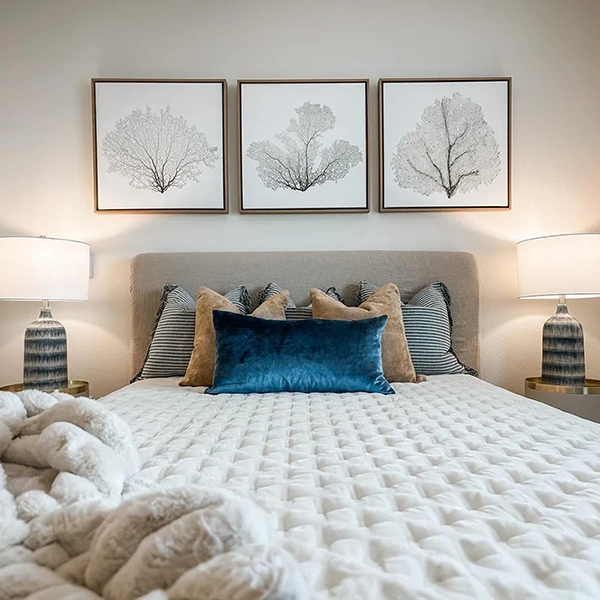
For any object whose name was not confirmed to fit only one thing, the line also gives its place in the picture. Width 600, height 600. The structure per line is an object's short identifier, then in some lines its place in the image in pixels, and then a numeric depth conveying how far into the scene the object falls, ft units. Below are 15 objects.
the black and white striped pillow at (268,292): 7.66
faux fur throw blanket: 1.33
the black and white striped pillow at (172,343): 7.04
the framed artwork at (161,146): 8.36
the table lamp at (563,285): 7.12
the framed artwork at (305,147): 8.41
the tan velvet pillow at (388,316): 6.40
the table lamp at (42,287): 7.01
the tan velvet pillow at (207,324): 6.31
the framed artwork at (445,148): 8.46
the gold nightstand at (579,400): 7.11
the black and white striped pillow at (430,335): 7.00
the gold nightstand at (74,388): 7.11
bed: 1.77
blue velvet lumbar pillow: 5.65
